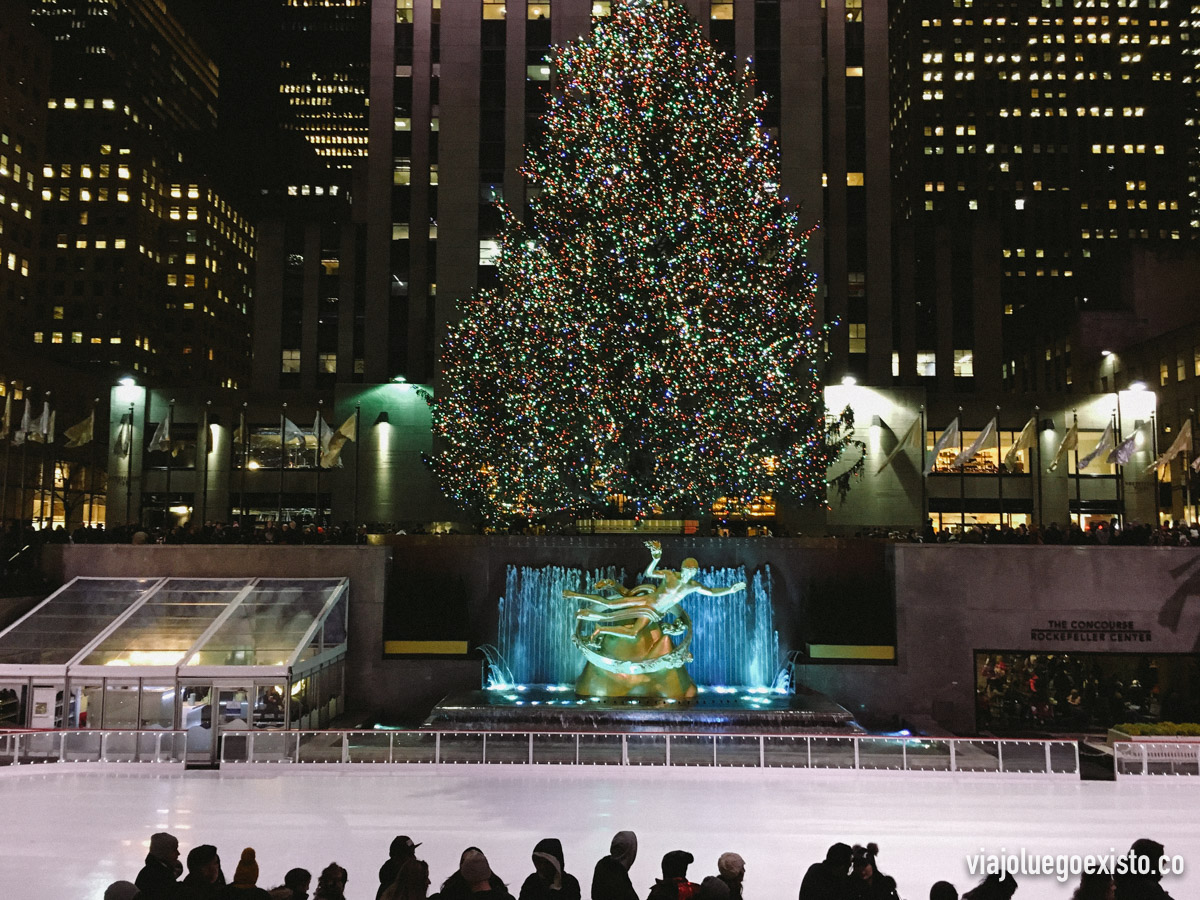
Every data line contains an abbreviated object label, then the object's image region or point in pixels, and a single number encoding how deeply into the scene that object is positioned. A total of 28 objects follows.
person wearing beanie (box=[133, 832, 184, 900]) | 6.31
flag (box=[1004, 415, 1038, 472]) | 27.61
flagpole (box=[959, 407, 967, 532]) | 41.22
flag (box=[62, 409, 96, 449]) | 28.64
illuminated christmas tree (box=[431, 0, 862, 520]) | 27.08
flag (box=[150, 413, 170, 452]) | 29.95
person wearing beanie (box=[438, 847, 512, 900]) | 5.85
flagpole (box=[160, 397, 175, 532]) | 40.00
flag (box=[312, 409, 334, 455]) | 30.16
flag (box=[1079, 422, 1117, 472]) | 26.27
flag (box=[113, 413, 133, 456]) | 32.39
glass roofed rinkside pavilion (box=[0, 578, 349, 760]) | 19.03
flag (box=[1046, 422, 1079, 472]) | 26.45
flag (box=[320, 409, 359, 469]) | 29.58
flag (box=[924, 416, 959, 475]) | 27.19
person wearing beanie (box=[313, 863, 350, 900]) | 6.56
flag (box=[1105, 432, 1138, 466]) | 25.44
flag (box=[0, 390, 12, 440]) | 28.04
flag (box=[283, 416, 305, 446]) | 31.16
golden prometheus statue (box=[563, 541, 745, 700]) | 20.52
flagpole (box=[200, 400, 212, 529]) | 43.81
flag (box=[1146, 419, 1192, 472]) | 24.44
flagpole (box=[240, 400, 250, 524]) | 43.11
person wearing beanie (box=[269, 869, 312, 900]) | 6.62
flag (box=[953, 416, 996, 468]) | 26.45
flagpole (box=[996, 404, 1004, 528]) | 40.53
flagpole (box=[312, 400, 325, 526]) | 43.81
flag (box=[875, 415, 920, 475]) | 29.55
